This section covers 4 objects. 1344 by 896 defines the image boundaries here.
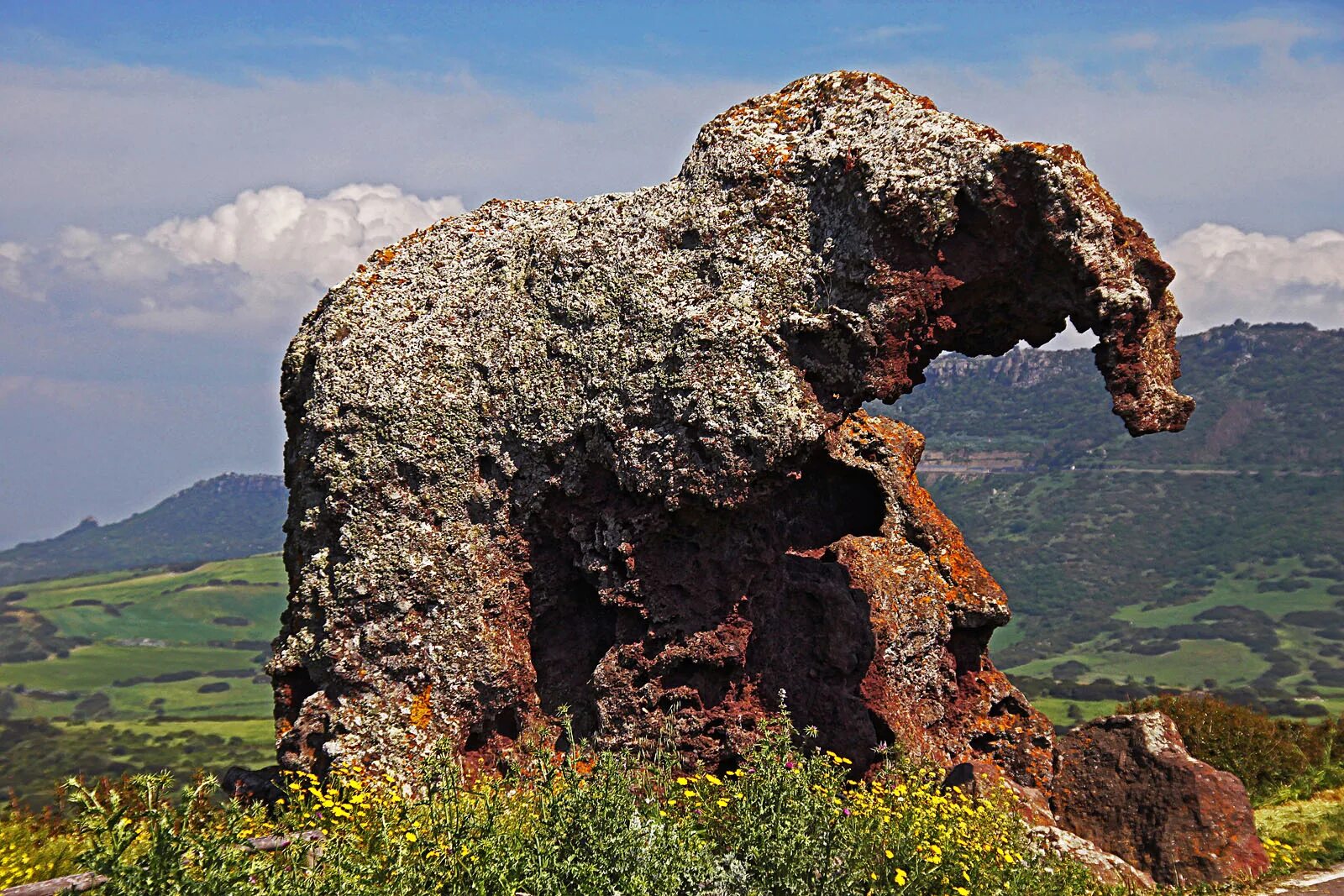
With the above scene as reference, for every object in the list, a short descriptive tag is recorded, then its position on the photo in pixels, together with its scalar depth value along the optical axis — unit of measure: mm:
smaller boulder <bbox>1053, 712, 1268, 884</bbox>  13227
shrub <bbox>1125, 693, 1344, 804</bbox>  18375
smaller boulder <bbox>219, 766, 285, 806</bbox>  14102
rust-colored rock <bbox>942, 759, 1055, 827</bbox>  13461
